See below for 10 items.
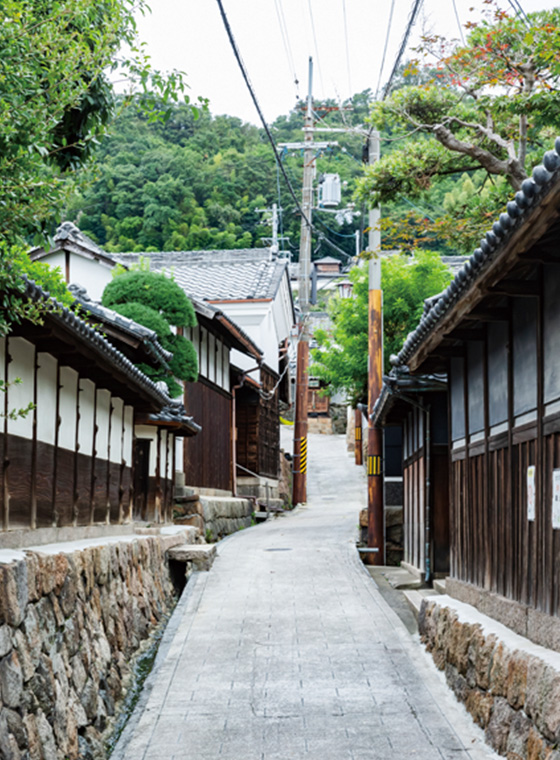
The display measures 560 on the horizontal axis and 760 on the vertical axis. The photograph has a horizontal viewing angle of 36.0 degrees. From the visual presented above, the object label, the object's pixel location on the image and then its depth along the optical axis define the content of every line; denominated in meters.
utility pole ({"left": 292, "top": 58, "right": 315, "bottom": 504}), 35.97
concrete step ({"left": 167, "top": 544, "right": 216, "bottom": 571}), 18.55
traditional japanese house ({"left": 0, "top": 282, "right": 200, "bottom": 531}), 10.33
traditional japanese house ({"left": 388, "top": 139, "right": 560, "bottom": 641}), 6.71
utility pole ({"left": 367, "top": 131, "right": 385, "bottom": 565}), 21.80
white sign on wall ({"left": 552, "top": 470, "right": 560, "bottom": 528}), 7.10
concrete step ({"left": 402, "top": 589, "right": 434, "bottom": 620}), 13.84
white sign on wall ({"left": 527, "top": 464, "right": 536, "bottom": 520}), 7.95
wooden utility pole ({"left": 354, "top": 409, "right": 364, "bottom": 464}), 51.05
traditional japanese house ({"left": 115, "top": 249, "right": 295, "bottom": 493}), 36.75
